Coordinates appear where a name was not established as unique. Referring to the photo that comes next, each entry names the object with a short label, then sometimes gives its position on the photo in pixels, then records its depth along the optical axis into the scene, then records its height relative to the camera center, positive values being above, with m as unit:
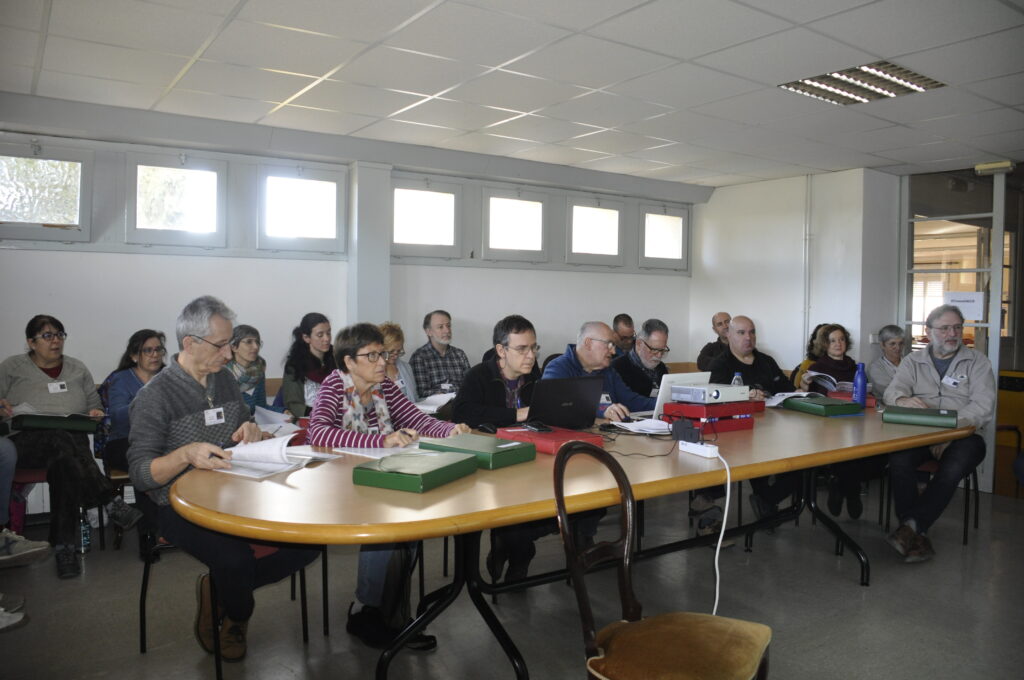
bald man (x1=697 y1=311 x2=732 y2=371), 6.71 -0.25
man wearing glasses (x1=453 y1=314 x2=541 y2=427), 3.31 -0.32
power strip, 2.66 -0.51
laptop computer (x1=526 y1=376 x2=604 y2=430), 3.01 -0.38
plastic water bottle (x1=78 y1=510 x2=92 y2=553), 4.04 -1.29
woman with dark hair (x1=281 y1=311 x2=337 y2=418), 4.82 -0.36
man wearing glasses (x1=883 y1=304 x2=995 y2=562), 3.98 -0.51
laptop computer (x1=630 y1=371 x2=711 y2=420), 3.33 -0.32
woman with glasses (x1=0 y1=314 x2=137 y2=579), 3.83 -0.73
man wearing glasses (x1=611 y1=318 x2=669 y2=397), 5.09 -0.34
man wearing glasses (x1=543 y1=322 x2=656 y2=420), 3.82 -0.27
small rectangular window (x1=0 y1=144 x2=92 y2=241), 4.69 +0.78
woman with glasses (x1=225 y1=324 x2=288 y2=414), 4.67 -0.35
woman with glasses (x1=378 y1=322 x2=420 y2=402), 4.50 -0.34
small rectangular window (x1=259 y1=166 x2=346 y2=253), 5.63 +0.84
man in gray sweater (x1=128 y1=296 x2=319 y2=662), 2.36 -0.48
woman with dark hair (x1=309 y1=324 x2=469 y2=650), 2.75 -0.48
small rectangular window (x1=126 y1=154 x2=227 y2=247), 5.11 +0.81
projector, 3.21 -0.36
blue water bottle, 4.13 -0.40
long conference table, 1.78 -0.53
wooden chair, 1.72 -0.84
